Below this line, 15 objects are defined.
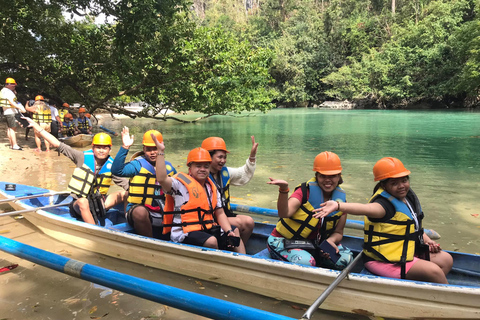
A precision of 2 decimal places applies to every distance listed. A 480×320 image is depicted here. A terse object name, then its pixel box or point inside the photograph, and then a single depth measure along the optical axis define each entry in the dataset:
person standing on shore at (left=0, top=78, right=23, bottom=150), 10.37
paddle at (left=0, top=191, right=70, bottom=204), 5.72
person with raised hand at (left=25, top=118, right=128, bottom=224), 4.81
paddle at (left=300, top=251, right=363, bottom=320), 2.41
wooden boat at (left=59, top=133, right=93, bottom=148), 12.50
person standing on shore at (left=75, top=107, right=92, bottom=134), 14.00
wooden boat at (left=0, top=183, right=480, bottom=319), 2.92
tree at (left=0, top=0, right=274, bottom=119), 11.71
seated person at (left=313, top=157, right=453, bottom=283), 3.04
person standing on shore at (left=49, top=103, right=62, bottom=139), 12.40
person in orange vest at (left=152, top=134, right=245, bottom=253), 3.71
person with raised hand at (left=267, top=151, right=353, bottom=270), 3.35
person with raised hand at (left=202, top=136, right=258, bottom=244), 4.12
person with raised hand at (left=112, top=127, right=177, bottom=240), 4.41
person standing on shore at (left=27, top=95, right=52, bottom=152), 12.12
